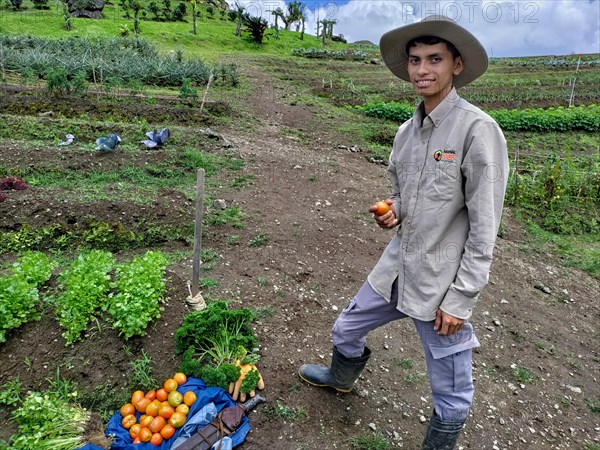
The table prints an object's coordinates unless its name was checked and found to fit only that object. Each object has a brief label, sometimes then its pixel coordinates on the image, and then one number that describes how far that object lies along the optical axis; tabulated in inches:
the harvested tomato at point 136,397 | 101.3
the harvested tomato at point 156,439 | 95.0
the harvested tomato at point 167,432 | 95.7
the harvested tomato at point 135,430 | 95.6
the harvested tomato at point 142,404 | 100.0
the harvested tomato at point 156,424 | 96.0
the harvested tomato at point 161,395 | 100.8
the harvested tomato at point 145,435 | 94.9
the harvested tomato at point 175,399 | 98.3
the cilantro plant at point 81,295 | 113.5
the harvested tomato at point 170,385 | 101.5
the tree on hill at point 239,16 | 1320.4
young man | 70.7
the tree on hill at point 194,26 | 1231.5
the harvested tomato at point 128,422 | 98.3
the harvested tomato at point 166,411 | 97.0
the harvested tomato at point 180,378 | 103.6
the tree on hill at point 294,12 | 1706.4
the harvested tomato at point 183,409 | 97.5
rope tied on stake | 127.4
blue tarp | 94.6
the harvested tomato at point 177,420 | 96.3
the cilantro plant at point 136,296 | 113.2
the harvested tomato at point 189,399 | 99.1
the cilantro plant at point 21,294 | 113.0
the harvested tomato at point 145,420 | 96.7
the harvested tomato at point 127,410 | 100.2
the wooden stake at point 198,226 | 123.3
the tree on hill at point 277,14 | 1538.6
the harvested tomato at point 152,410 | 98.4
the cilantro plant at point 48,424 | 89.1
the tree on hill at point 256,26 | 1266.0
